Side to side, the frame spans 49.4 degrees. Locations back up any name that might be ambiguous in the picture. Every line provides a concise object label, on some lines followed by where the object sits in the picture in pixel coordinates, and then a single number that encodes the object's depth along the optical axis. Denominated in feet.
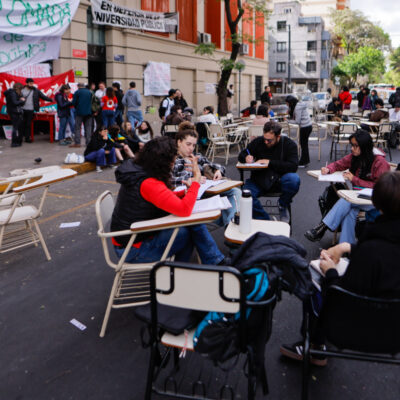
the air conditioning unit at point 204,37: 77.77
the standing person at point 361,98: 71.62
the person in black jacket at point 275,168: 18.69
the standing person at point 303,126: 34.94
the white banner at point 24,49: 40.14
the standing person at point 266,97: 68.69
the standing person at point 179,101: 49.67
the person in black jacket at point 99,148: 33.30
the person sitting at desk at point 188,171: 15.71
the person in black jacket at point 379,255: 7.30
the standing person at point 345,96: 63.16
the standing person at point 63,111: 40.60
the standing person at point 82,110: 39.68
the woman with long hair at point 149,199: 10.68
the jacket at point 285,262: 8.02
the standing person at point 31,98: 39.93
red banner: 41.27
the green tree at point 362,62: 201.98
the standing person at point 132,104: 48.28
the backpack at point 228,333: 7.29
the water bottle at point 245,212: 11.69
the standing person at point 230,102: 87.46
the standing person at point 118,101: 47.80
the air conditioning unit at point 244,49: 99.81
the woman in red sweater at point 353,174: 15.20
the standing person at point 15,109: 38.65
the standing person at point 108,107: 44.42
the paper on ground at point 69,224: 20.11
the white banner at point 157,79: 63.36
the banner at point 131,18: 47.98
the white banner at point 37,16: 38.29
